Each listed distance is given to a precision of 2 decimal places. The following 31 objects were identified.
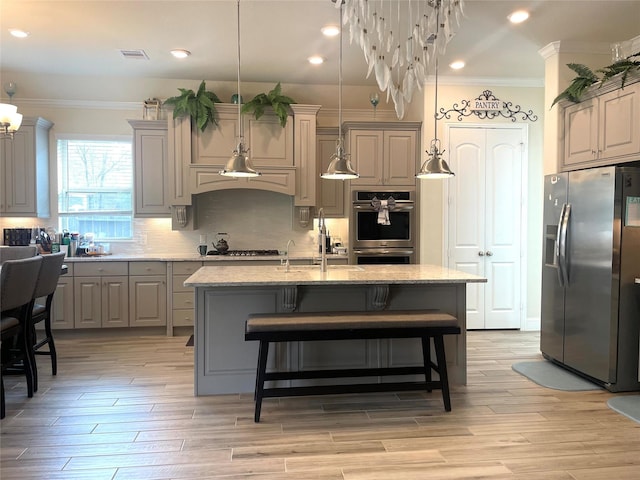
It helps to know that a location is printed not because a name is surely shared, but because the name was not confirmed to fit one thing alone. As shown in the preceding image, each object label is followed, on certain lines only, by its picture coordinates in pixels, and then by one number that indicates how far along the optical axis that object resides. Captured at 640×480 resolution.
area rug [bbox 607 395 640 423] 3.07
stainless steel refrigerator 3.42
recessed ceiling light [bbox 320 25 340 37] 4.00
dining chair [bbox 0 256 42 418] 2.95
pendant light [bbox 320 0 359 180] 3.36
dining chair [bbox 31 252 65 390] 3.50
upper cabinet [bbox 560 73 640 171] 3.40
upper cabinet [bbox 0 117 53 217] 5.16
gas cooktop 5.45
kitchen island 3.35
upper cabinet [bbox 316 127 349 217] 5.64
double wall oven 5.32
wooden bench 2.98
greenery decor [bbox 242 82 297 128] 5.26
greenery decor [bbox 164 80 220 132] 5.15
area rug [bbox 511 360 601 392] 3.61
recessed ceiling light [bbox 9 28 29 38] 4.11
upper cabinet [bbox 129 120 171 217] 5.34
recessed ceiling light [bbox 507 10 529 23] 3.72
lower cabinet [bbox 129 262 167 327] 5.17
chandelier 3.14
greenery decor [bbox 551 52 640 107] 3.39
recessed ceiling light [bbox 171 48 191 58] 4.61
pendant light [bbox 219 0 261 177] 3.32
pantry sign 5.43
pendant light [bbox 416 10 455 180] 3.36
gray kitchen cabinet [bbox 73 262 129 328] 5.08
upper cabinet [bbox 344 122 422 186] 5.39
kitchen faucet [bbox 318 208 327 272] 3.58
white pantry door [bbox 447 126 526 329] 5.46
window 5.60
